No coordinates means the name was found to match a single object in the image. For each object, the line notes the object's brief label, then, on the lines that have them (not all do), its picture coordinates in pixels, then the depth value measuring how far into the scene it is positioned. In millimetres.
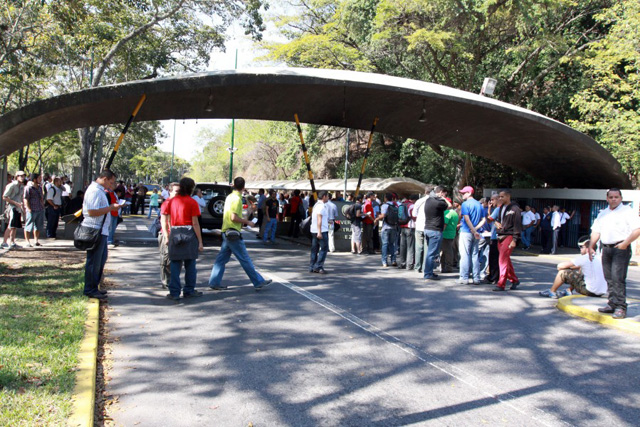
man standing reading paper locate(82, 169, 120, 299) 7590
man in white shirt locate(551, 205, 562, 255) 19859
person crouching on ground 9227
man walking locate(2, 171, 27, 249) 12320
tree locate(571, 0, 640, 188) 21609
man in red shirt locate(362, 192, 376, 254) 15945
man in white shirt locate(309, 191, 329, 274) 10992
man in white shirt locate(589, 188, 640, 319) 7422
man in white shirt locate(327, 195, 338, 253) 12772
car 18172
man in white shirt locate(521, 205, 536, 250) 19831
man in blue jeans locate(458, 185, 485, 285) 10477
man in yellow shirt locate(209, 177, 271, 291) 8711
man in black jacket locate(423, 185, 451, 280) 10812
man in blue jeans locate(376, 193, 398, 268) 13164
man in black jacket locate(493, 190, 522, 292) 9852
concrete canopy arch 12859
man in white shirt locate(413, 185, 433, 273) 11359
